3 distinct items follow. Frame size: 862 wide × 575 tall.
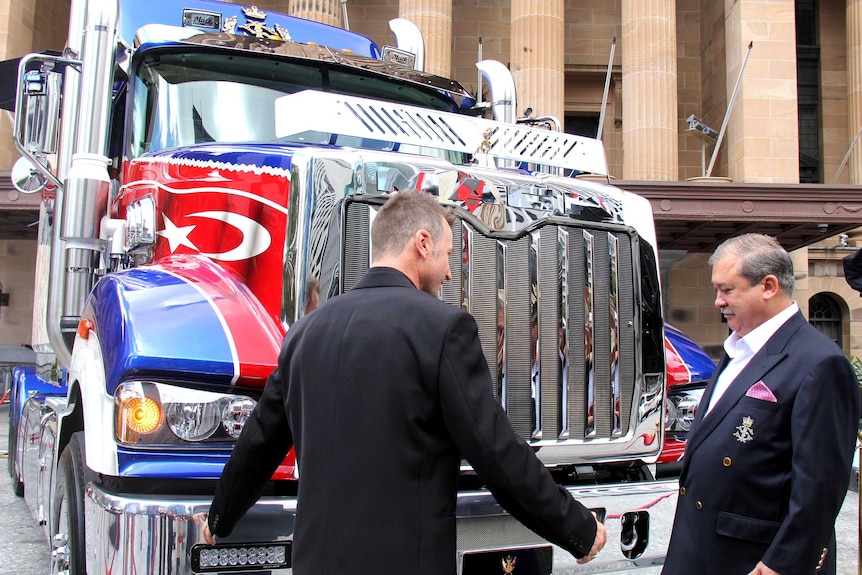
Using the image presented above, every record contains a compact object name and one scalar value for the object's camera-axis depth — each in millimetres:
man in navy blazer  2344
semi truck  2865
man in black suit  2068
